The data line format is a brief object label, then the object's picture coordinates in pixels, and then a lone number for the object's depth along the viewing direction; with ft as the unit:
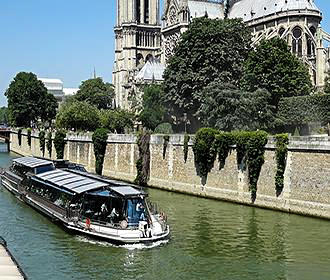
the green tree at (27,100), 284.82
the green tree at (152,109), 204.03
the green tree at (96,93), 357.04
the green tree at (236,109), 142.31
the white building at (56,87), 578.66
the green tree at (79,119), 225.15
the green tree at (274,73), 157.89
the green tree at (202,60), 171.12
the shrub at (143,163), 144.56
